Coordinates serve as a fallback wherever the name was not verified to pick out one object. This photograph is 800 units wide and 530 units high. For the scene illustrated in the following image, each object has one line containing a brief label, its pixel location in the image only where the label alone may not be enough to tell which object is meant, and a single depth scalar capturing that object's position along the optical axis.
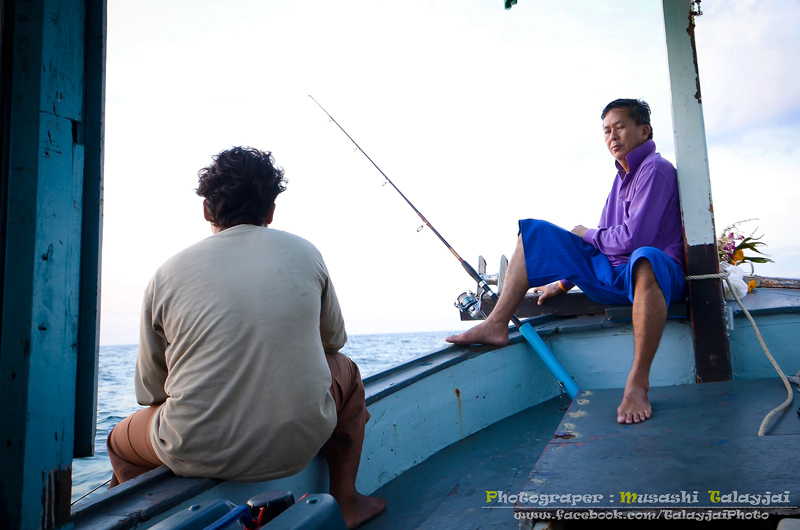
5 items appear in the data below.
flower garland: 3.20
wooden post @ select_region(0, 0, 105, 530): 0.79
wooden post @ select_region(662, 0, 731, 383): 2.23
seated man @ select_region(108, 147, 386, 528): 1.19
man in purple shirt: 2.29
